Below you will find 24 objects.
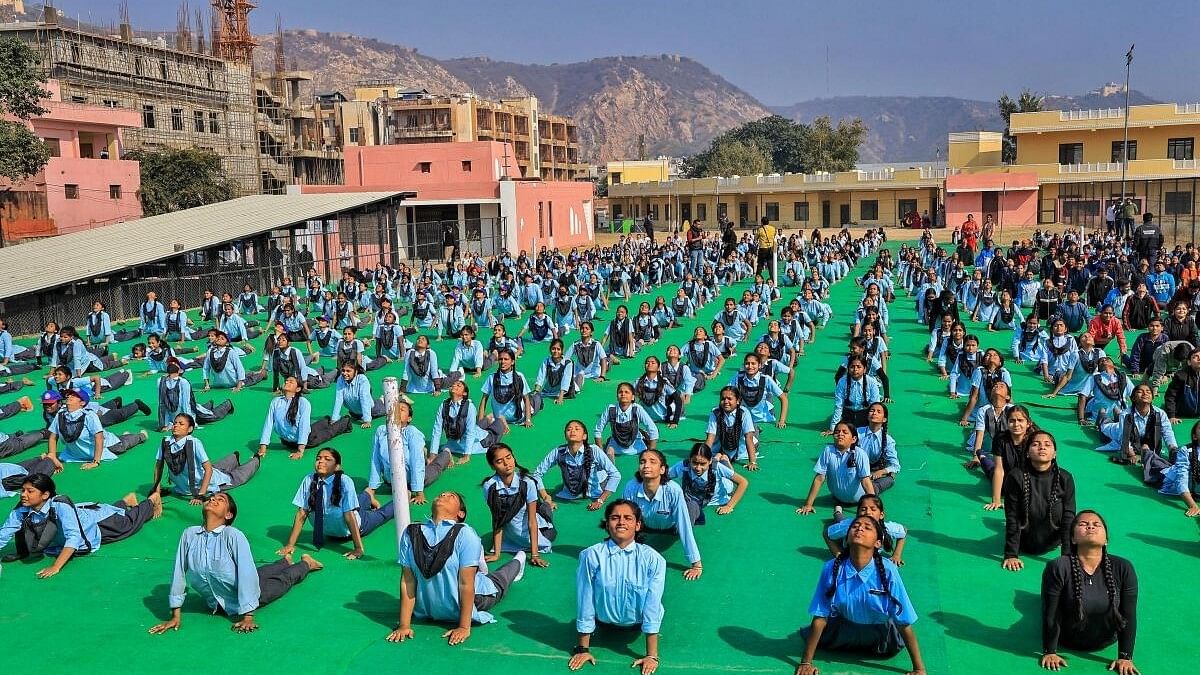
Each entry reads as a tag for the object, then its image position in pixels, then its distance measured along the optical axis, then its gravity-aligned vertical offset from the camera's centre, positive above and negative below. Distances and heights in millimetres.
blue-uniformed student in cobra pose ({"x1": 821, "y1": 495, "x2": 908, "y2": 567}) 6992 -2132
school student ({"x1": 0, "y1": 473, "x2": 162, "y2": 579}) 7707 -2103
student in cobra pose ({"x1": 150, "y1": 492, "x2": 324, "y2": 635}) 6484 -2019
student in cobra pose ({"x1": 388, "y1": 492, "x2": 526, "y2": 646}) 6176 -1997
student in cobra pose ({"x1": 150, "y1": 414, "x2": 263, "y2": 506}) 9078 -1967
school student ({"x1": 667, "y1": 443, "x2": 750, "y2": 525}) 8344 -2083
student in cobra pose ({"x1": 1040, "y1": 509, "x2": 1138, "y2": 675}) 5664 -2066
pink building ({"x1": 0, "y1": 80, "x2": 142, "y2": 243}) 33531 +2031
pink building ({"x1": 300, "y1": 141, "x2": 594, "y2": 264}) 38375 +1223
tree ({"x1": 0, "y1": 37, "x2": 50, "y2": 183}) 28984 +3904
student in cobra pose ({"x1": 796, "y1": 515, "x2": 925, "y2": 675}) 5539 -2019
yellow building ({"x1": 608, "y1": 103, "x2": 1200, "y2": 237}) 43969 +1569
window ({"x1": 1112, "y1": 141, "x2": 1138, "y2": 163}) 46156 +2615
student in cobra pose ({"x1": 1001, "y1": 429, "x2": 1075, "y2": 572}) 7246 -1975
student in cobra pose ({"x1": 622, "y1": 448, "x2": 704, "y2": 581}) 7117 -1969
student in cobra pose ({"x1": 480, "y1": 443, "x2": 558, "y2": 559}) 7426 -1939
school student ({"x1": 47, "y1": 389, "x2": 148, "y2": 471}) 10477 -1939
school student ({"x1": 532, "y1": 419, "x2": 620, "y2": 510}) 8586 -1984
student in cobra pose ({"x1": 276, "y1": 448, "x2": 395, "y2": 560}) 7664 -1953
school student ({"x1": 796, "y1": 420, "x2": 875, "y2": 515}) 8297 -1978
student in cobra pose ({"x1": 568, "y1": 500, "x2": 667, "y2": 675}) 5887 -1970
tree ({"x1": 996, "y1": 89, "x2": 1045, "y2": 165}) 66188 +6800
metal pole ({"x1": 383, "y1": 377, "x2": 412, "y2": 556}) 7281 -1554
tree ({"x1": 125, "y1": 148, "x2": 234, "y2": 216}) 40438 +2261
